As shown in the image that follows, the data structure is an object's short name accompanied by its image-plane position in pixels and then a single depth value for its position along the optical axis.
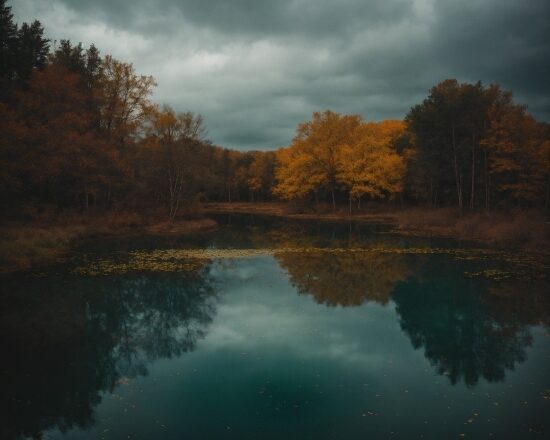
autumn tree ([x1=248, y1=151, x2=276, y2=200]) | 95.31
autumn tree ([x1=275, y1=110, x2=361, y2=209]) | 65.00
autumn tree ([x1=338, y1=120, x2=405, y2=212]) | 59.09
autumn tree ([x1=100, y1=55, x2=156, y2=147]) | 45.06
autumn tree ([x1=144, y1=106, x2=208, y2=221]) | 46.00
